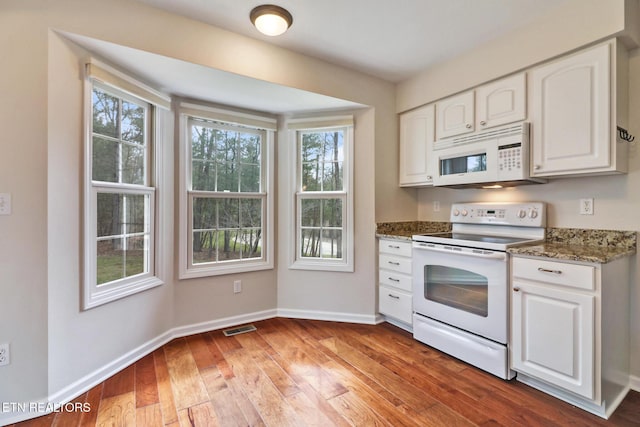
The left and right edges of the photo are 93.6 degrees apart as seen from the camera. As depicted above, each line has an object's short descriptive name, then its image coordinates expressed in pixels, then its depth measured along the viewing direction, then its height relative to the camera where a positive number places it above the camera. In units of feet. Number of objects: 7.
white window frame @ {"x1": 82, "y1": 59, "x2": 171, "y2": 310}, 6.22 +0.59
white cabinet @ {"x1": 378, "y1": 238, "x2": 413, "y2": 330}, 8.89 -2.15
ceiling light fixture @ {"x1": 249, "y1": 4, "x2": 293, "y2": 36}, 6.31 +4.14
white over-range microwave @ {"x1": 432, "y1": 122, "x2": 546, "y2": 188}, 6.99 +1.39
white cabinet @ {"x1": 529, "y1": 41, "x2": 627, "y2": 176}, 5.87 +2.09
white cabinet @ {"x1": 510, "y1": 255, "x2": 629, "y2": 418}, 5.34 -2.23
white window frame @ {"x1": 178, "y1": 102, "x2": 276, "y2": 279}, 8.73 +0.60
